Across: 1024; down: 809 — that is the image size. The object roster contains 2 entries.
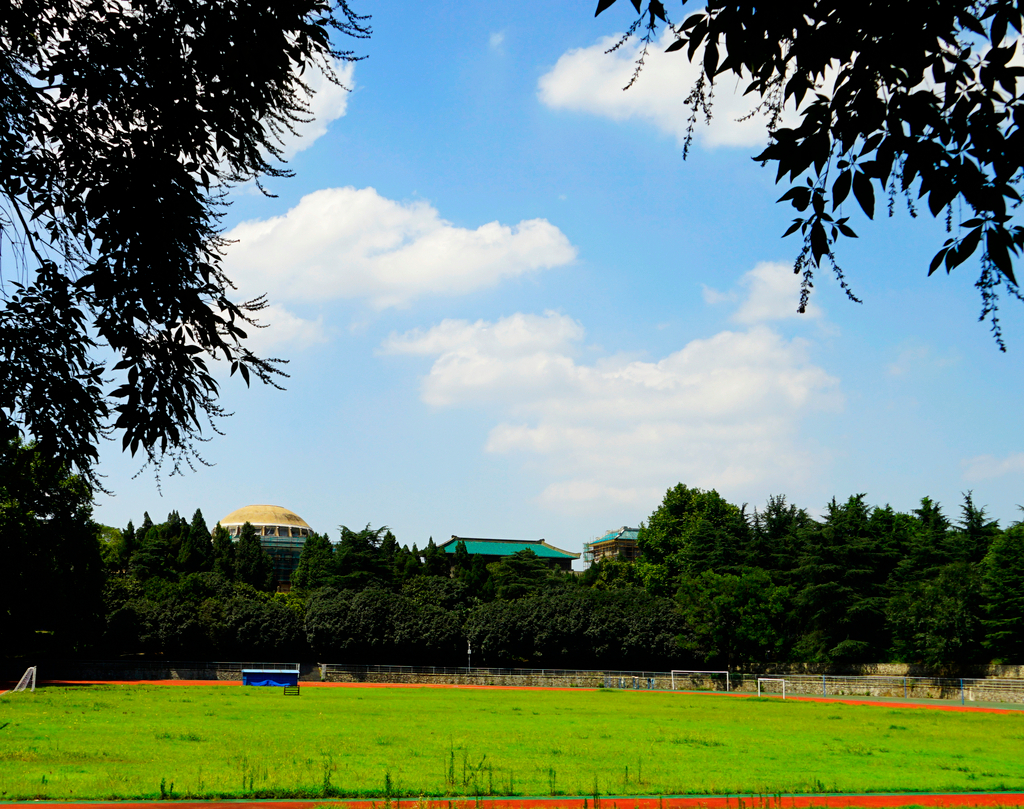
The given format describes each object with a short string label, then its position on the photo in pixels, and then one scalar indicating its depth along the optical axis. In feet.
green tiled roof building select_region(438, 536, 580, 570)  442.50
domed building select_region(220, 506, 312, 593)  430.61
